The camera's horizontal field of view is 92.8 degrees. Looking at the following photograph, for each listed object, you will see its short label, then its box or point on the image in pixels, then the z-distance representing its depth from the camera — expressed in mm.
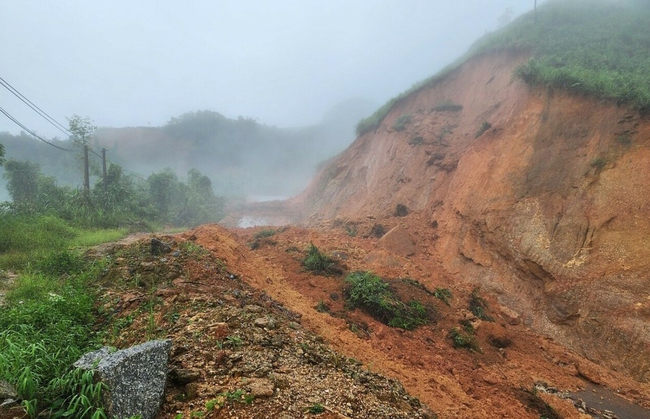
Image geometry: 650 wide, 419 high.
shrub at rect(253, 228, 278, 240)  13523
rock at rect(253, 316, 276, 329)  4703
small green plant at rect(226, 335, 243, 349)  3960
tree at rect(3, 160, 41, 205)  20359
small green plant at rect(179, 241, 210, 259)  7410
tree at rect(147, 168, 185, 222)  24784
